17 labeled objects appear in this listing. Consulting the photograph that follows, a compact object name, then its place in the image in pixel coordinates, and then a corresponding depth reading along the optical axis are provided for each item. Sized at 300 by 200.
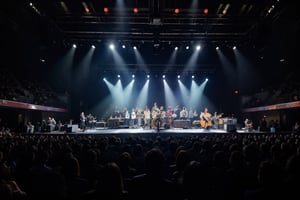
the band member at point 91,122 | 21.92
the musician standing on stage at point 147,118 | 21.06
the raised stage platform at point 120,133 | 14.68
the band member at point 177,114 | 21.50
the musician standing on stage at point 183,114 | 21.63
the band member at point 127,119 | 22.23
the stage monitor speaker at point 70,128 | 17.19
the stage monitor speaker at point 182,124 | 20.84
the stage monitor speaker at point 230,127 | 16.39
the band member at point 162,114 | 20.03
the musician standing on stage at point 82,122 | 19.11
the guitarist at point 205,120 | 19.33
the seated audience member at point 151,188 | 3.00
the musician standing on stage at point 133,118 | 22.14
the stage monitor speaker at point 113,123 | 21.84
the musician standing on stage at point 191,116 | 22.34
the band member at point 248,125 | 18.89
